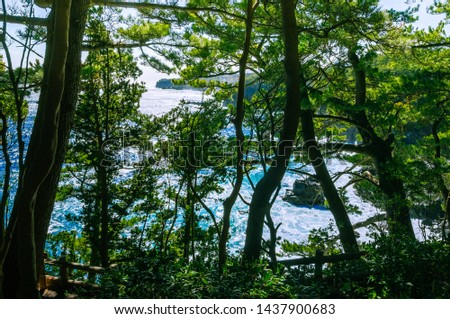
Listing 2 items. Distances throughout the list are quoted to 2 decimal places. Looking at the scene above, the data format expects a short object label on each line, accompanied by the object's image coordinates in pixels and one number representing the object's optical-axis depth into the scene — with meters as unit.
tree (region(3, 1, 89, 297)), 3.04
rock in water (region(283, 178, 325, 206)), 20.61
